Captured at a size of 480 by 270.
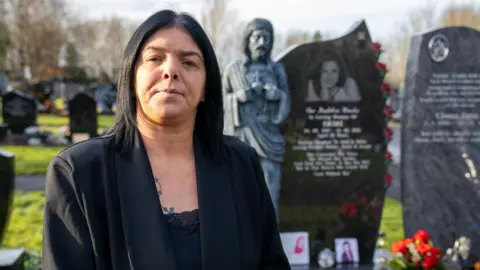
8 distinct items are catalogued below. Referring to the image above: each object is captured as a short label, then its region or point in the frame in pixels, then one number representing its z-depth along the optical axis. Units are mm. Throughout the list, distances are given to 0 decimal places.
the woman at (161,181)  1174
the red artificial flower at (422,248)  3871
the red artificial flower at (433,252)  3855
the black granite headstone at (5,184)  3662
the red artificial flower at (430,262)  3828
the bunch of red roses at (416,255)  3855
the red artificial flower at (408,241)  3999
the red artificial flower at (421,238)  4005
